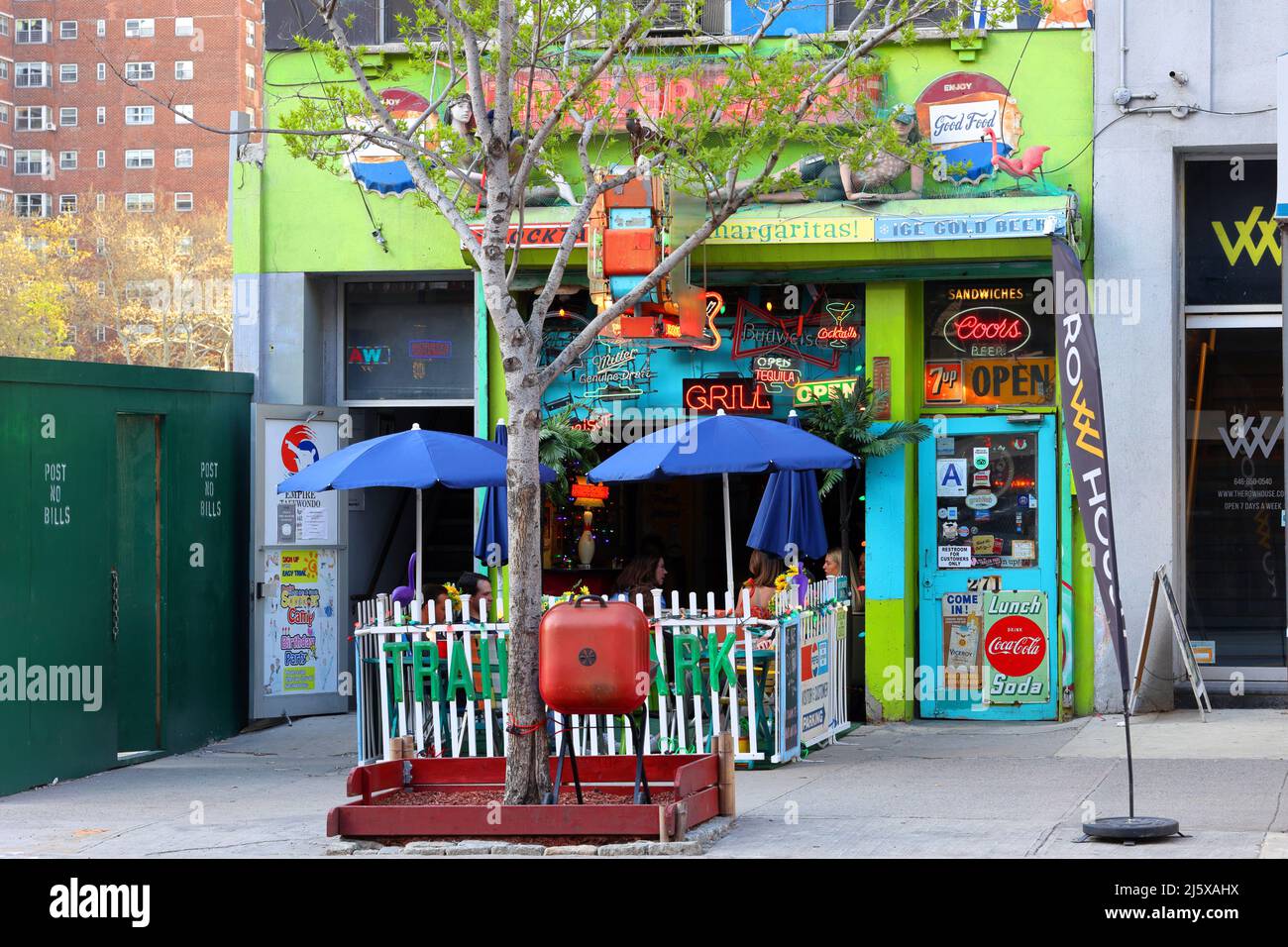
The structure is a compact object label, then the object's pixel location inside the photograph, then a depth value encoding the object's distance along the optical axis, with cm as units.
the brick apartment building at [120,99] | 7338
